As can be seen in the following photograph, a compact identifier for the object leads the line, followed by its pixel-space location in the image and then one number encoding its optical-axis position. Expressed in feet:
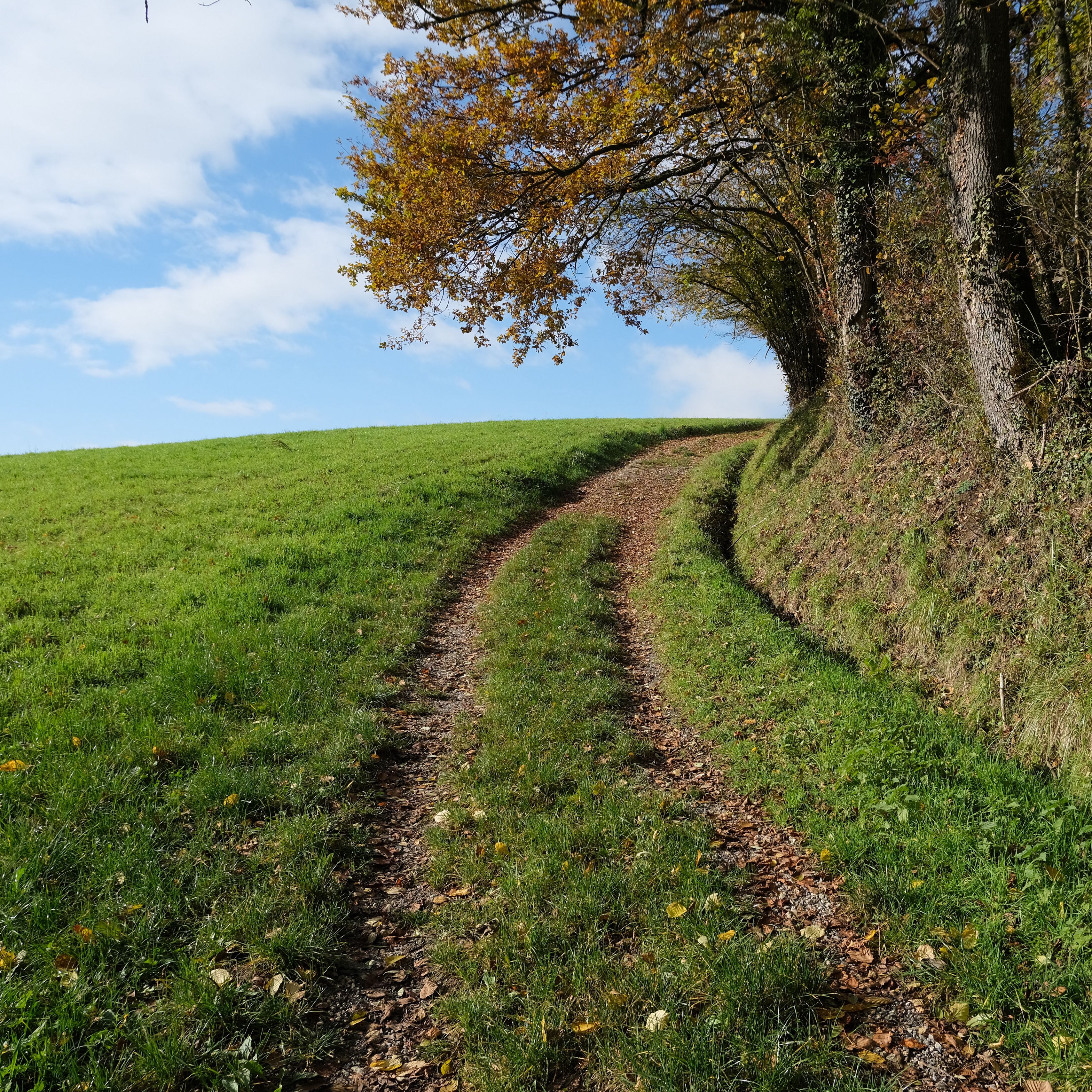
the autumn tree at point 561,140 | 39.75
